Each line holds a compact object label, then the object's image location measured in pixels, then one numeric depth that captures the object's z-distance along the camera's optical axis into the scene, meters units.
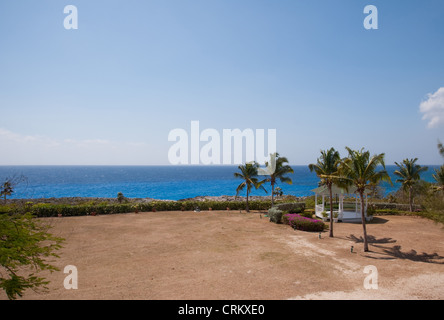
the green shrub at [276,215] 27.89
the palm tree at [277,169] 34.03
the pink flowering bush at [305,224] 24.55
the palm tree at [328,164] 23.27
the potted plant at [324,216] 29.43
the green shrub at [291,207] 33.44
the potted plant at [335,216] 29.69
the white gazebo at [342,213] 29.19
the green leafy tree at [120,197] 41.78
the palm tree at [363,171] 17.66
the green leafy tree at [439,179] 31.34
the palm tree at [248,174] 37.00
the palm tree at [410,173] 36.09
